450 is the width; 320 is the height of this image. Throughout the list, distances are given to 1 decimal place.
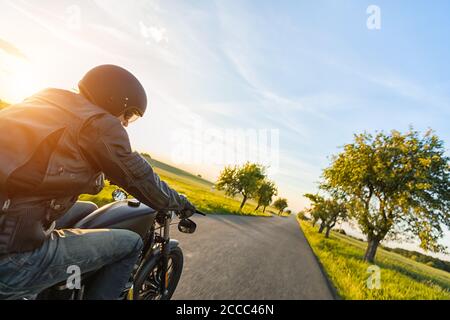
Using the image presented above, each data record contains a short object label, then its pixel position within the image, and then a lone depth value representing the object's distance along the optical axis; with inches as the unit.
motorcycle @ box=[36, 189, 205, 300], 91.1
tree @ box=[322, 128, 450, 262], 518.9
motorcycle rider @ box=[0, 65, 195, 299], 58.2
